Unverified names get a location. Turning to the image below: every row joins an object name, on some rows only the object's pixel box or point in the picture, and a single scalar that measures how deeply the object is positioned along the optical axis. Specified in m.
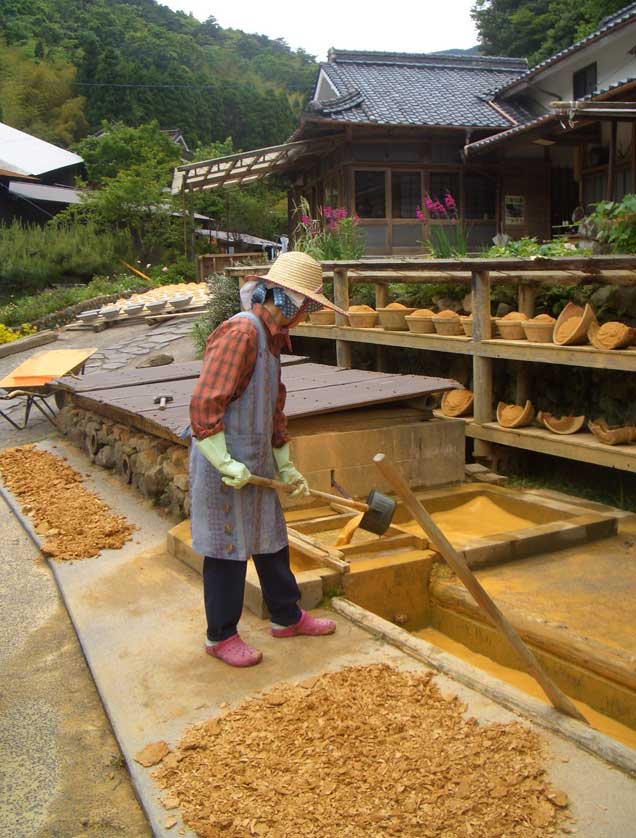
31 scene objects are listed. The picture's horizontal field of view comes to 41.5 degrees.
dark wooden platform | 6.23
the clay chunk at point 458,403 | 7.65
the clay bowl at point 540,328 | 6.61
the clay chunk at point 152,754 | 2.93
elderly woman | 3.61
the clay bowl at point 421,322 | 7.88
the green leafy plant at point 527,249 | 7.84
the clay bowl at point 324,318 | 9.69
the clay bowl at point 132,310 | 18.31
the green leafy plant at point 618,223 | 6.79
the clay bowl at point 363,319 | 8.92
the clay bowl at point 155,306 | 17.83
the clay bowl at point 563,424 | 6.62
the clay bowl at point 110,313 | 18.47
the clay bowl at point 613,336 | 5.94
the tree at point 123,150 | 31.09
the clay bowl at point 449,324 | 7.57
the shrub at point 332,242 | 10.40
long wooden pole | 2.81
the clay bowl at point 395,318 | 8.40
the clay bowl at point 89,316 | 18.67
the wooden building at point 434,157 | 17.20
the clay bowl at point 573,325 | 6.25
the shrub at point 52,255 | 23.75
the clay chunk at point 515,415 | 6.98
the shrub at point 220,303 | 12.50
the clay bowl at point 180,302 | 18.08
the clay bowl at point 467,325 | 7.43
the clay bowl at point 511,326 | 6.91
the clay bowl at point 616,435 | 6.10
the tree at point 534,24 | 28.45
